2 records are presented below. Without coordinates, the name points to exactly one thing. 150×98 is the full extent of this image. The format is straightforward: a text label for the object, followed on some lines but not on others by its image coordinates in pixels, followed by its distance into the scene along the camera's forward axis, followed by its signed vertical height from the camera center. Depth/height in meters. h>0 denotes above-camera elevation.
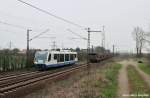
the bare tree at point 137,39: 110.47 +5.00
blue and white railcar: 37.69 -0.95
